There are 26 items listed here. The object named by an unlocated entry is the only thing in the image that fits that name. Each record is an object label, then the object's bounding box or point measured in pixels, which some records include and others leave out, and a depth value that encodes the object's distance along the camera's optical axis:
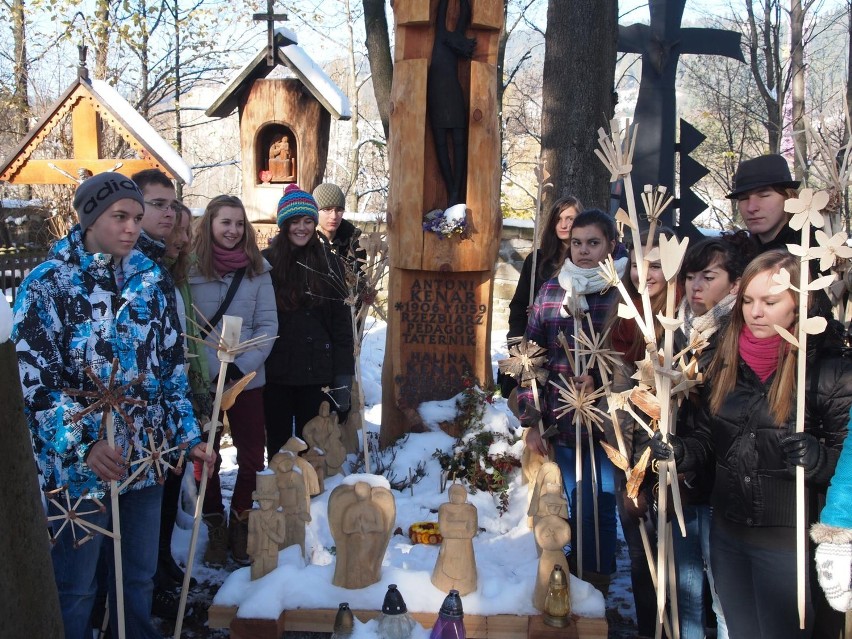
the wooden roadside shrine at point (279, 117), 7.78
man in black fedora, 3.25
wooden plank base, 2.88
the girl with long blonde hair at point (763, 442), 2.25
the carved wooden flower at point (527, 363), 3.59
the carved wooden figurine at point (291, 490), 3.29
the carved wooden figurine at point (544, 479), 3.25
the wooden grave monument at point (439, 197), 5.42
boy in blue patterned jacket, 2.33
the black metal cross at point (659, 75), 8.48
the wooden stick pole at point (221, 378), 2.61
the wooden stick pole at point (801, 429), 2.01
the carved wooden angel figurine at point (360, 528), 3.01
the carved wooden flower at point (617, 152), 2.17
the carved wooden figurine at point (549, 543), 2.94
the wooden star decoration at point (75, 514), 2.12
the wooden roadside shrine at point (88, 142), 6.23
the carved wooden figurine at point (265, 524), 3.08
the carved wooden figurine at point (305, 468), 3.41
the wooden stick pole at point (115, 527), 2.24
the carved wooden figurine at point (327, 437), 4.38
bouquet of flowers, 5.34
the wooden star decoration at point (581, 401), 3.09
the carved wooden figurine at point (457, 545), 2.96
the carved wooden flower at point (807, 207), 2.10
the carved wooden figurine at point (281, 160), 8.09
